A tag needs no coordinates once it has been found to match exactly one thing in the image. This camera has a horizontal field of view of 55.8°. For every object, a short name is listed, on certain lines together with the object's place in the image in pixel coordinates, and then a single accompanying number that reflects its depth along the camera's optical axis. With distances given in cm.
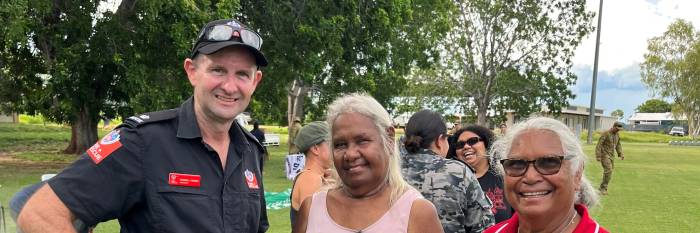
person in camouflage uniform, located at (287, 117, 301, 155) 1627
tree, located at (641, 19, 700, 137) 6228
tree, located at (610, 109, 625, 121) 12988
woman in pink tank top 267
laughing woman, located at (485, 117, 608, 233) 241
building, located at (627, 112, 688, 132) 11500
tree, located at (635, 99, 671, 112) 12973
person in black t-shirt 491
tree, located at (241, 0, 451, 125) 1761
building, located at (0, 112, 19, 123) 5377
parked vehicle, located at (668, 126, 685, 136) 8330
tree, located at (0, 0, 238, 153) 1467
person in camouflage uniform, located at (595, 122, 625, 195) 1429
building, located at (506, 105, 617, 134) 8650
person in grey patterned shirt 380
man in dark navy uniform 212
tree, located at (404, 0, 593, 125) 3631
